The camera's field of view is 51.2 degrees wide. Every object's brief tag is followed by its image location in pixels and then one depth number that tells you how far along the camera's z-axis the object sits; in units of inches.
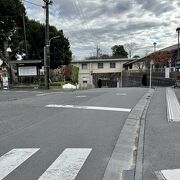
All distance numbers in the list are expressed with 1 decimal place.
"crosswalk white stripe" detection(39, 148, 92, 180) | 125.8
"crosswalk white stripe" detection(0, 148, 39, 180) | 134.9
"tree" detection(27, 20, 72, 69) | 958.3
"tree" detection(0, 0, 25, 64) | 839.5
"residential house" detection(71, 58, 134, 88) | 1596.1
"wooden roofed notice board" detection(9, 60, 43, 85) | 789.2
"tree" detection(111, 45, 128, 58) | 2367.6
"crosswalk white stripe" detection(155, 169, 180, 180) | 121.0
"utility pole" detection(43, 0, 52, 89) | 751.2
